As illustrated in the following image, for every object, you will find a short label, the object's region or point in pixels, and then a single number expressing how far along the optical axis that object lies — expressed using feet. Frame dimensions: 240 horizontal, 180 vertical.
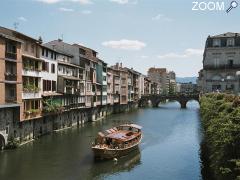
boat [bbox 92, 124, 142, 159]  155.53
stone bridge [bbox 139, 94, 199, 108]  514.27
